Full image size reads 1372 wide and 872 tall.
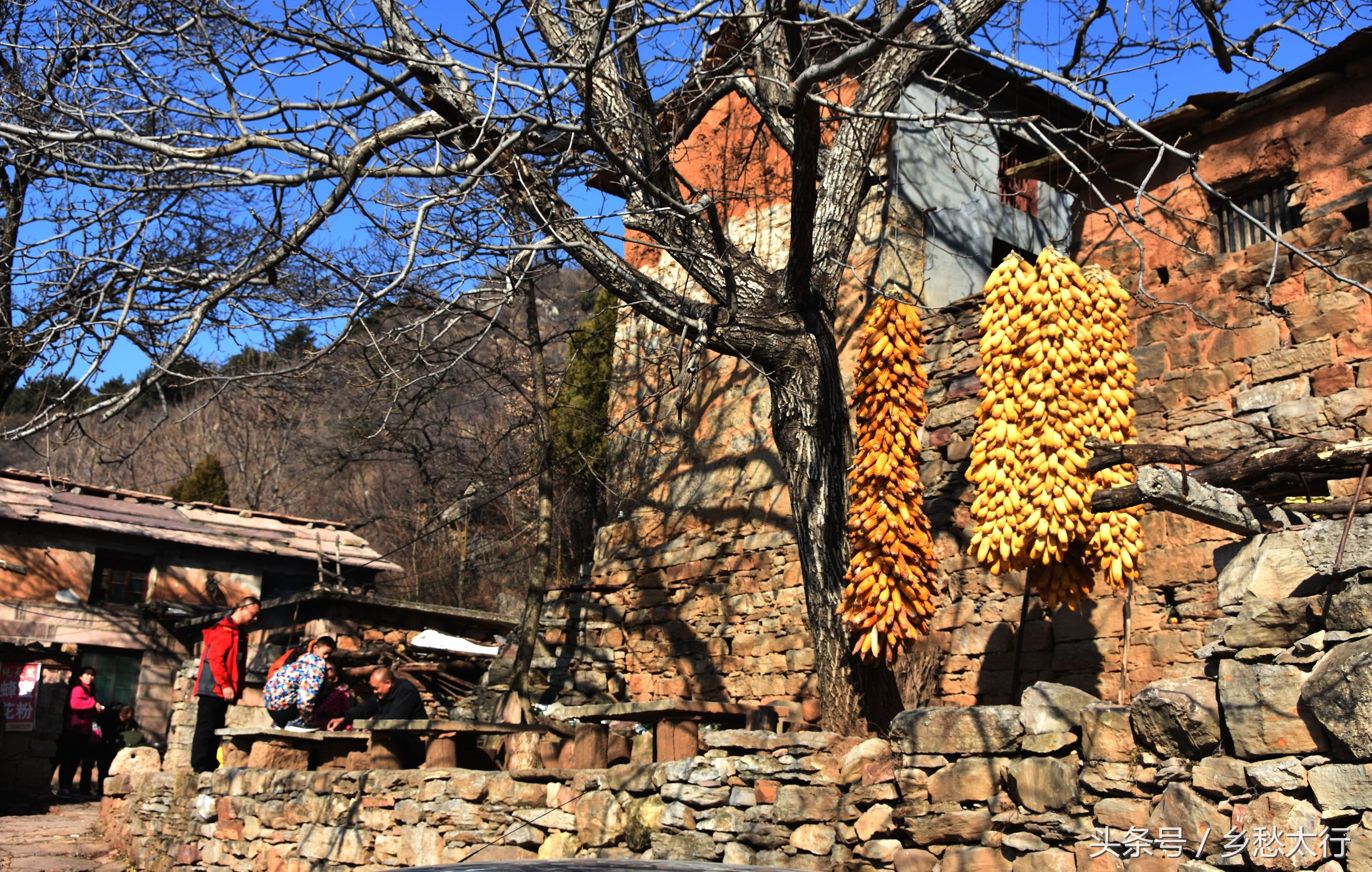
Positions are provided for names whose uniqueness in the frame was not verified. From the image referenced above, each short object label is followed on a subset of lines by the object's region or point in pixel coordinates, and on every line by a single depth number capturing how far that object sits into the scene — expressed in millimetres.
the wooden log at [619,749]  6660
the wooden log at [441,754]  7102
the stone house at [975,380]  7203
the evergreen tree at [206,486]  22438
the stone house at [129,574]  15883
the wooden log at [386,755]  7523
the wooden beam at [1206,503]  4418
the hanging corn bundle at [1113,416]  5895
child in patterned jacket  8828
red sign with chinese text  13453
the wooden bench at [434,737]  7004
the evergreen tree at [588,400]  14867
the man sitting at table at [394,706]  7723
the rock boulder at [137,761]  10438
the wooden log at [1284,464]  4164
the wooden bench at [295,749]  7953
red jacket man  8867
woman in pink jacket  12242
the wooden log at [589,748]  6480
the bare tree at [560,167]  5781
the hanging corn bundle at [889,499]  6129
